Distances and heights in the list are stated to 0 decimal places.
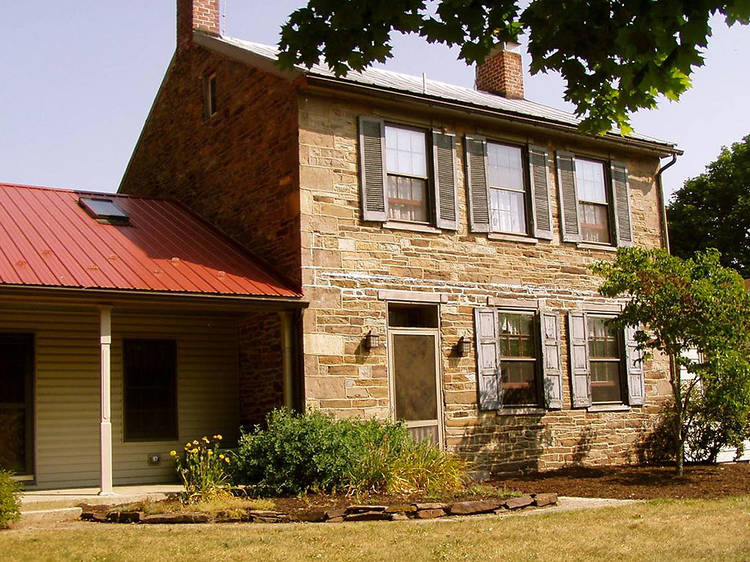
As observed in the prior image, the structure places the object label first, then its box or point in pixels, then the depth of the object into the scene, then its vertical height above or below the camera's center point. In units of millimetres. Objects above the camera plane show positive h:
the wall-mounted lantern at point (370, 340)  13391 +987
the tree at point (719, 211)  35656 +7224
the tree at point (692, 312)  13328 +1229
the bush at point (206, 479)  10477 -759
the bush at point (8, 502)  9148 -787
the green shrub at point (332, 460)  11102 -616
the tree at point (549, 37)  5238 +2382
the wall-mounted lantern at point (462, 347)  14359 +896
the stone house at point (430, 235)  13422 +2724
